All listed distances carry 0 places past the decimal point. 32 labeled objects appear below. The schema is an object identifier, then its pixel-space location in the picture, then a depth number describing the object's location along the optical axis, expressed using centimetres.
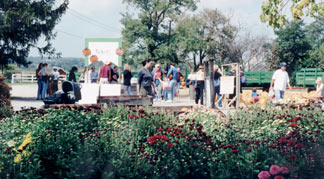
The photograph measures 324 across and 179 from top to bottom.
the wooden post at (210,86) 983
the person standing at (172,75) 1739
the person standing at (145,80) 1067
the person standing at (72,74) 1683
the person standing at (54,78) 2061
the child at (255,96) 1739
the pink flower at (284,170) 455
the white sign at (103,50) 1686
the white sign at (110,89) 1302
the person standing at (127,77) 1549
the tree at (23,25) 2195
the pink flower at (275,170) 446
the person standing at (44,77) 1889
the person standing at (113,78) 1628
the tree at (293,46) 4991
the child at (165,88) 1789
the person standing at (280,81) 1333
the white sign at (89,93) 1275
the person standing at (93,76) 1845
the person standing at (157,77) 1801
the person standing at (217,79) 1438
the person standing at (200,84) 1534
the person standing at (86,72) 1686
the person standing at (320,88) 1479
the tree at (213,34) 5569
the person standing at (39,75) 1885
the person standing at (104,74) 1587
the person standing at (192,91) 2256
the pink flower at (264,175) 439
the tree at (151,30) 5003
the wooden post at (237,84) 1291
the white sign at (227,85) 1302
